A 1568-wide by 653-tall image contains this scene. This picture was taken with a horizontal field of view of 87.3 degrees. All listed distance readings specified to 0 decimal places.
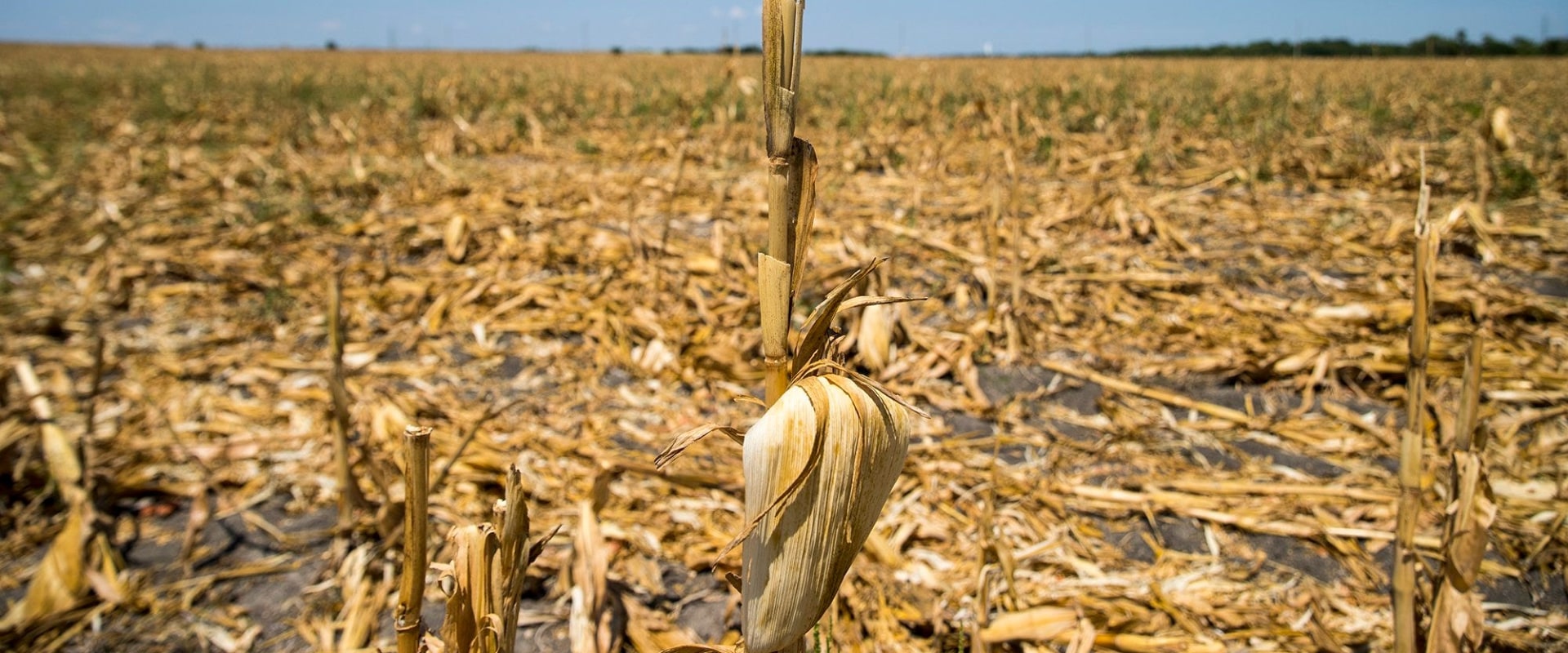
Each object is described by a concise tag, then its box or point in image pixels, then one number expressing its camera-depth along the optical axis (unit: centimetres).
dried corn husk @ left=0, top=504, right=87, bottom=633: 174
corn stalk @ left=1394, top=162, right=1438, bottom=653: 115
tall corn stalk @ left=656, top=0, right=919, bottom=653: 54
